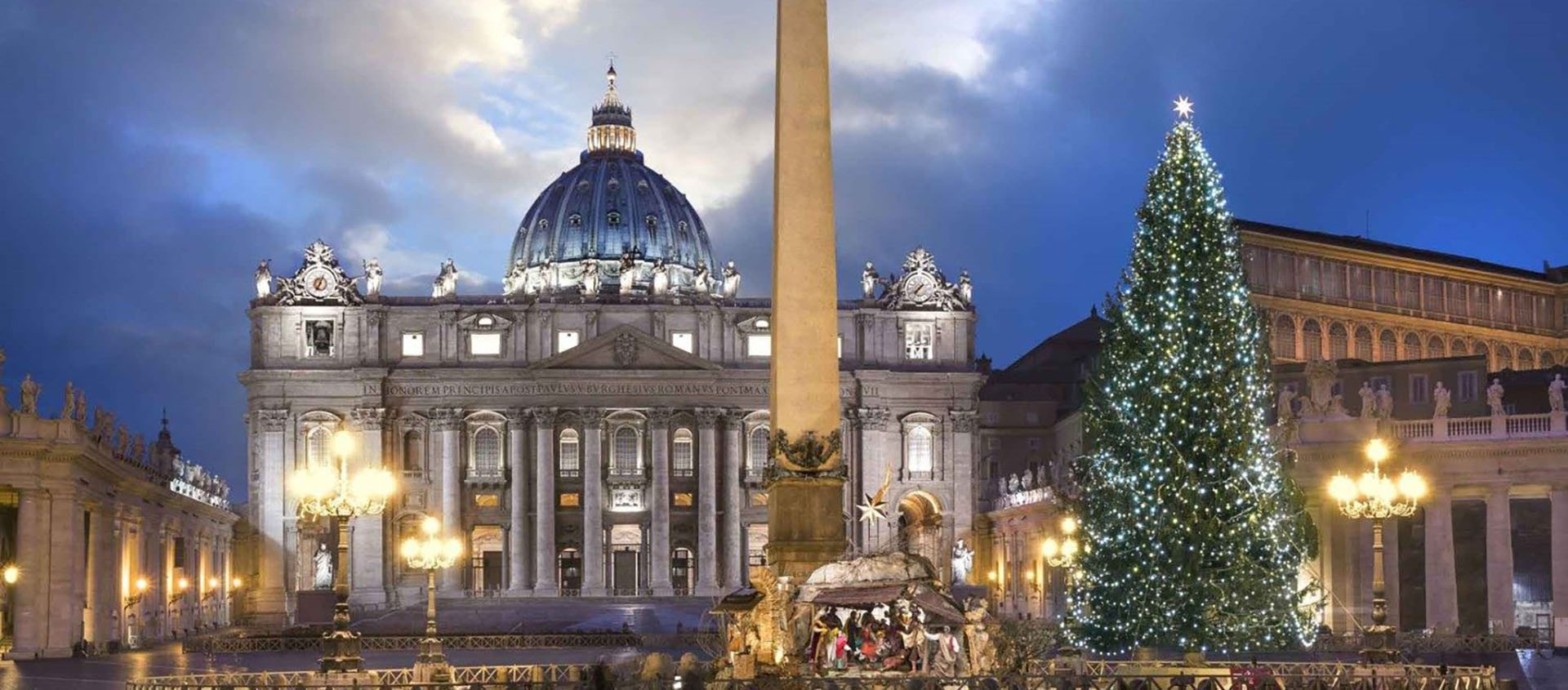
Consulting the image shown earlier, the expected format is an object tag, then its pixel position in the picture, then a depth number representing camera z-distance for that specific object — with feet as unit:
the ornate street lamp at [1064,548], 159.32
